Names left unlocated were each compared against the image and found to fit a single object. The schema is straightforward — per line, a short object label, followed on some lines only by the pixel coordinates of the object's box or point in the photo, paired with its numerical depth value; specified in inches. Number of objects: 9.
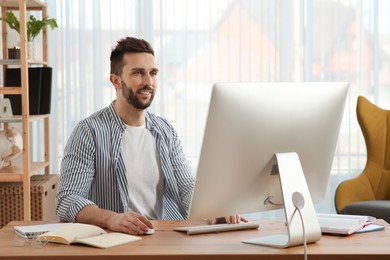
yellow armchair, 174.1
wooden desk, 82.6
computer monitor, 83.6
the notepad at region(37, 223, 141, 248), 87.5
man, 114.7
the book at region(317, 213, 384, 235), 94.7
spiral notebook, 92.9
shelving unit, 167.6
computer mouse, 94.4
